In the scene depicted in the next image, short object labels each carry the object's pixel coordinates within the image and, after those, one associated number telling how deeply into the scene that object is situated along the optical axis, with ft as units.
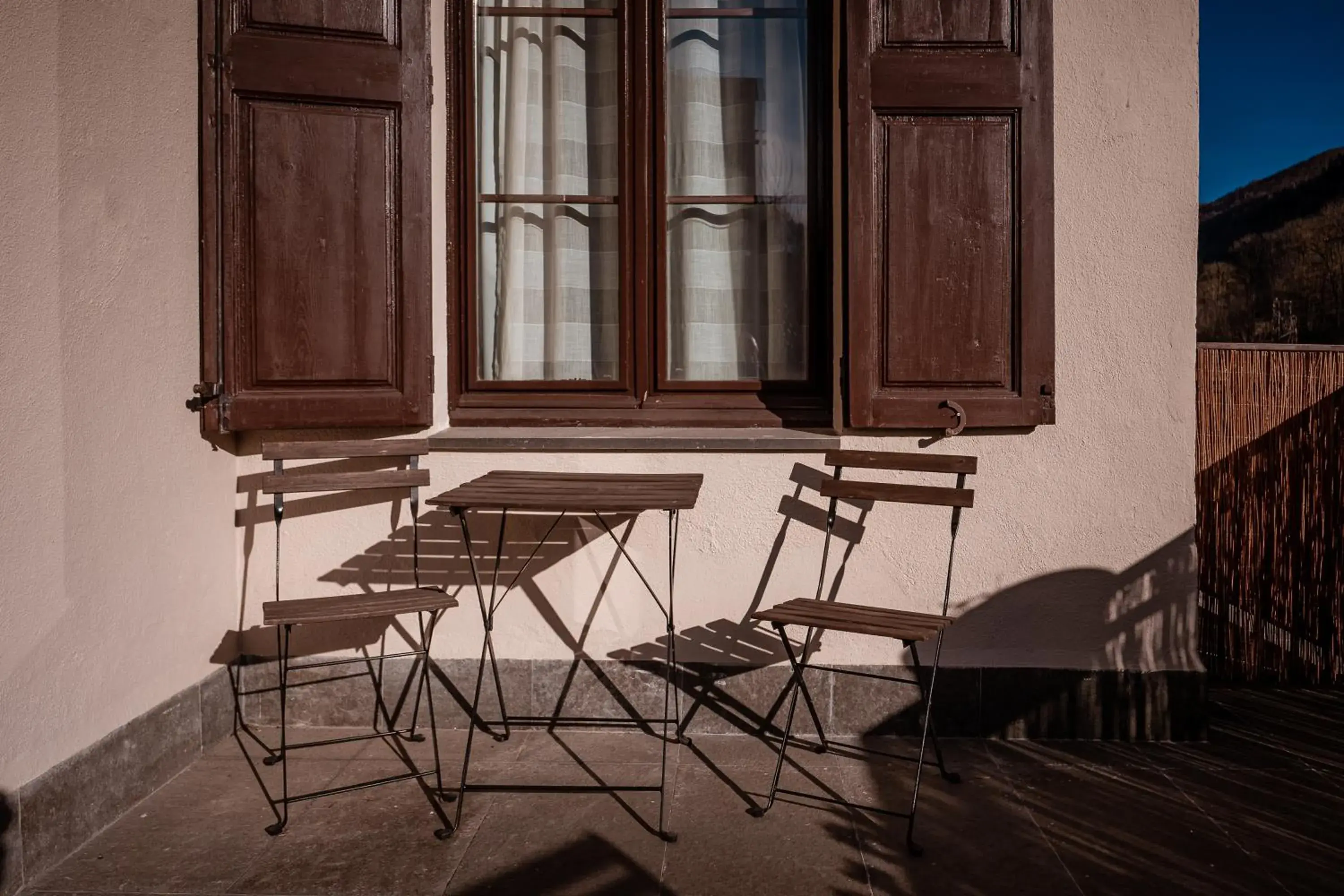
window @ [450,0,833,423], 11.89
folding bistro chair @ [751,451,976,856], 9.05
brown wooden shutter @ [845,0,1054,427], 10.86
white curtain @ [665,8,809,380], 11.97
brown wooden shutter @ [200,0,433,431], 10.64
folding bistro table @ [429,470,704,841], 8.89
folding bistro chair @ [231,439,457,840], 9.07
